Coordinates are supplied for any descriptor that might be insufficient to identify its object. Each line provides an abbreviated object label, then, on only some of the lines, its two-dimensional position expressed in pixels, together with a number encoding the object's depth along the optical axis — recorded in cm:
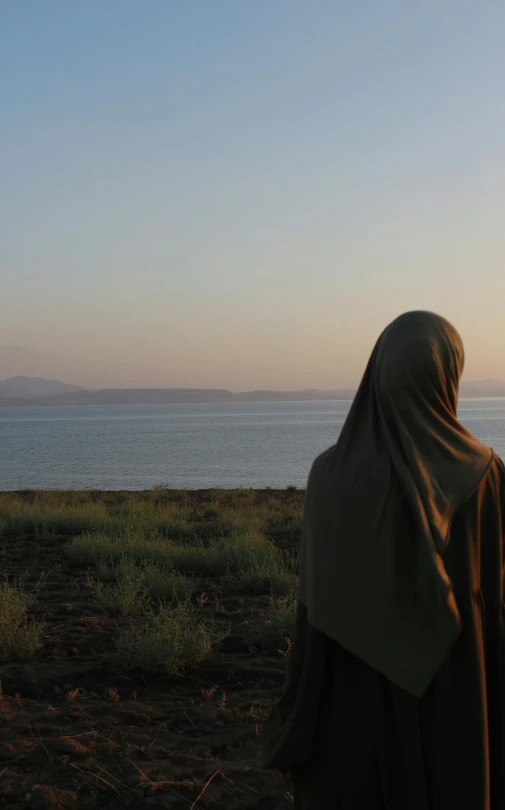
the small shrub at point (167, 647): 527
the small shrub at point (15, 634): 568
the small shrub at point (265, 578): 777
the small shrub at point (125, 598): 681
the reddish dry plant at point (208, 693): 491
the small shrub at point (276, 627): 594
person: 170
